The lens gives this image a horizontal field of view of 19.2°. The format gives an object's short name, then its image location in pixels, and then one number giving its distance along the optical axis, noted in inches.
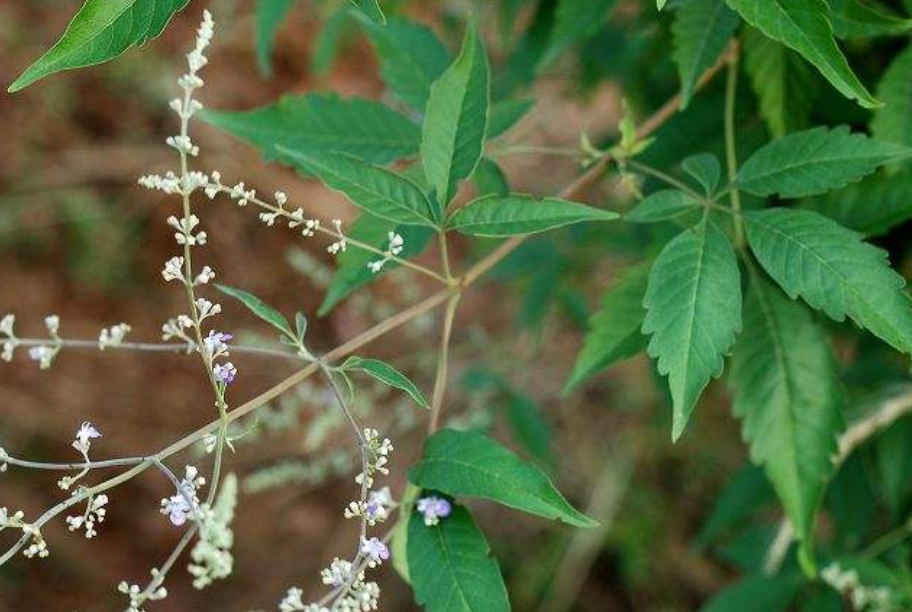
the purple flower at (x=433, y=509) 22.7
